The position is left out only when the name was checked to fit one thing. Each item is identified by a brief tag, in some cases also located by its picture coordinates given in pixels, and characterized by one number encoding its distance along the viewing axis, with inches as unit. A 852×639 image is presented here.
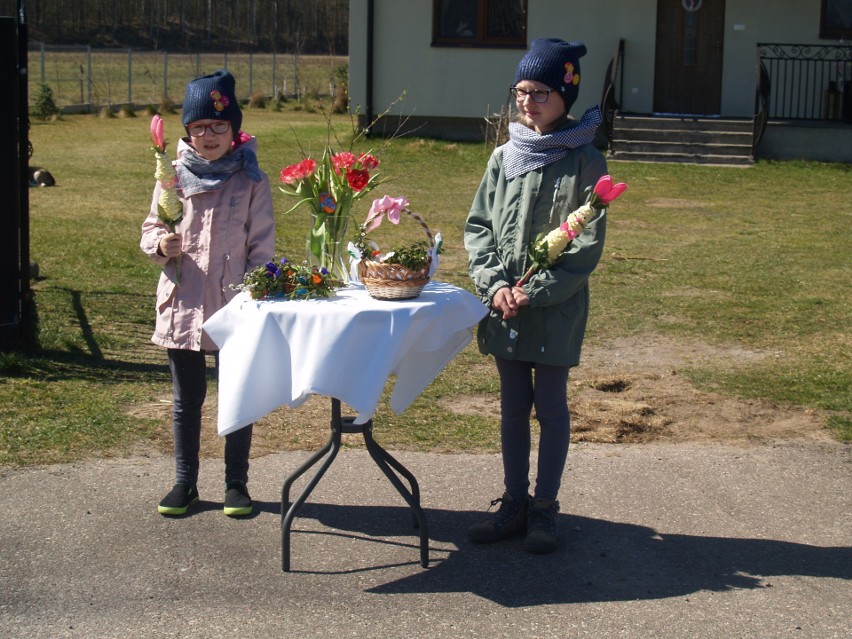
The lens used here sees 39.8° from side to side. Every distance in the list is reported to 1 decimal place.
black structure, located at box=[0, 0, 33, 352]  283.7
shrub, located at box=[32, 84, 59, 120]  1035.9
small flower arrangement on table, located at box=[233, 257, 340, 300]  174.1
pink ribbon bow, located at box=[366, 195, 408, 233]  183.6
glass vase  189.3
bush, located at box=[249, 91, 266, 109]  1266.0
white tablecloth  165.6
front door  848.3
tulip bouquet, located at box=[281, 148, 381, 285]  186.5
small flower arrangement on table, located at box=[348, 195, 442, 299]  171.8
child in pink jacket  189.5
